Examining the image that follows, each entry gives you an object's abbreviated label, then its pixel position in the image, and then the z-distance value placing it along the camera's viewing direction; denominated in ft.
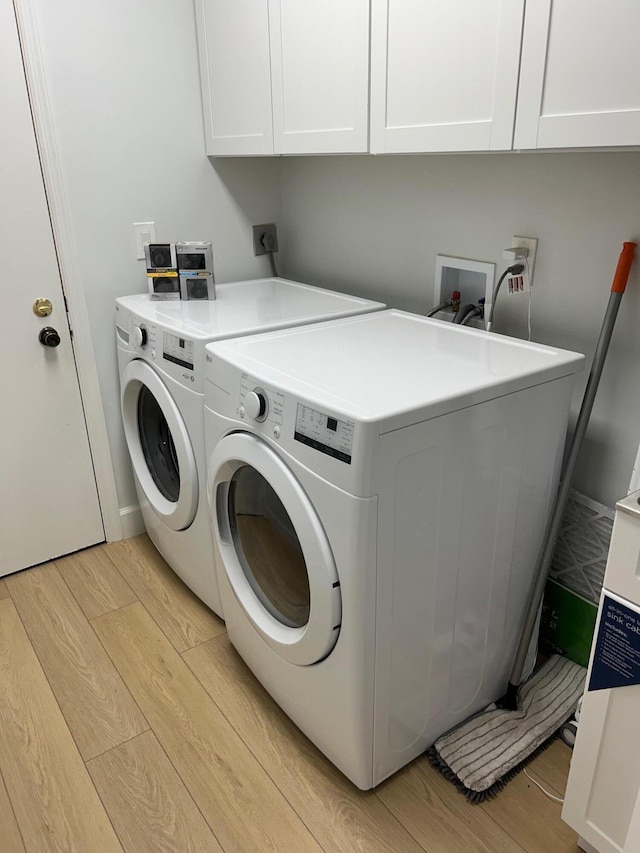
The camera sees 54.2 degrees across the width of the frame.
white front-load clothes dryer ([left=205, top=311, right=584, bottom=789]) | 3.65
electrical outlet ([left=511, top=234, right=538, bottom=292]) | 5.01
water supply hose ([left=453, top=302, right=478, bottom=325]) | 5.56
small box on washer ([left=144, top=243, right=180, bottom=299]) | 6.40
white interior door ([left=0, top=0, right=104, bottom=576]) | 5.83
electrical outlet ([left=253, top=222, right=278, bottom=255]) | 7.59
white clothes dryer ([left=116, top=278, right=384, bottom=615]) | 5.41
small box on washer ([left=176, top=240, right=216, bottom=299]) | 6.46
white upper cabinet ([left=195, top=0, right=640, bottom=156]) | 3.43
